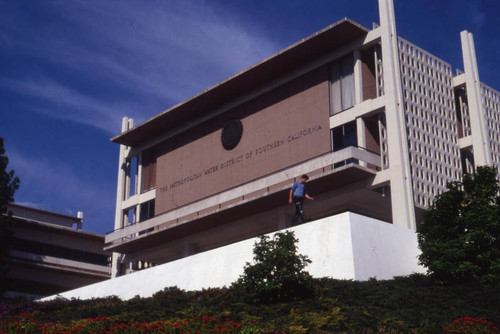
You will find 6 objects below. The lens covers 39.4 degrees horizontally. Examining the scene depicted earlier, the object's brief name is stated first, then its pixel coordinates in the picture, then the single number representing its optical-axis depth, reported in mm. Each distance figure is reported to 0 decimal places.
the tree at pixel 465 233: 19547
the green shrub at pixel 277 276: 17662
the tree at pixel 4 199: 43941
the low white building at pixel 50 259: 50719
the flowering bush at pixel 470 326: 14031
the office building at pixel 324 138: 30688
